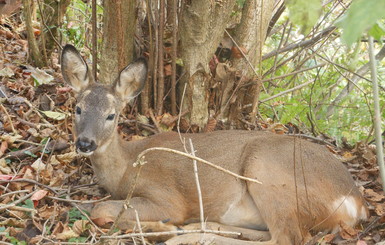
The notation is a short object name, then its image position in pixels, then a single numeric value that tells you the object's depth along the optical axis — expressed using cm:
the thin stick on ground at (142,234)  301
